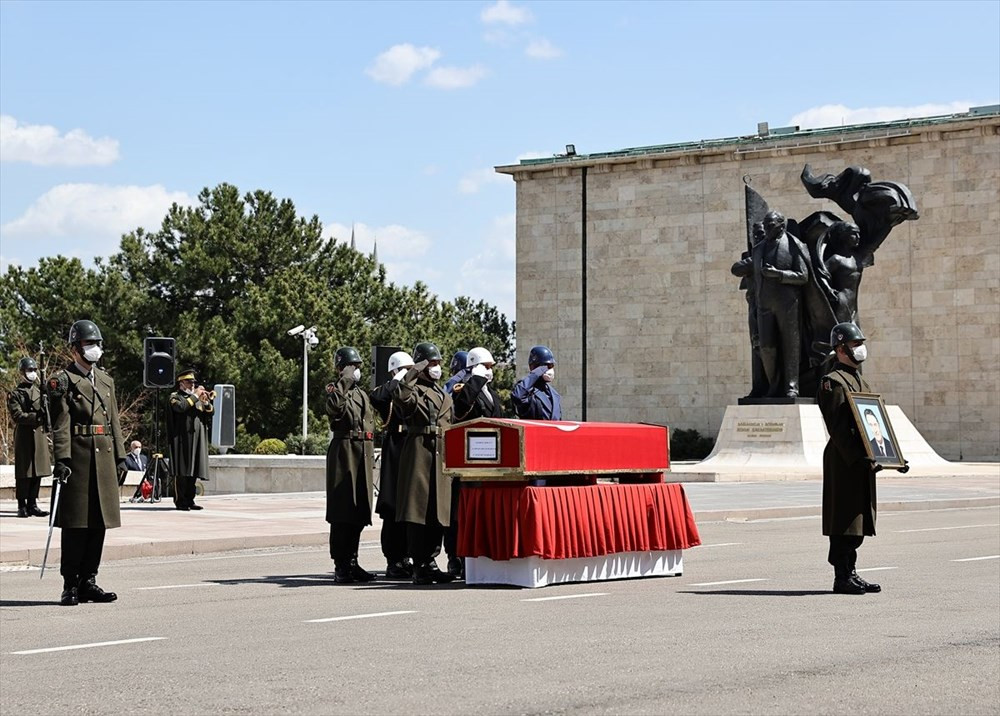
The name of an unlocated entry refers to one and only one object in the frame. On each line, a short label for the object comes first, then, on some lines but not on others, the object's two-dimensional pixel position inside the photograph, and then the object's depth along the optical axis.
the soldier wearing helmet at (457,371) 14.65
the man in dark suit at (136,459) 34.03
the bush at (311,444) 46.03
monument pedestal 37.69
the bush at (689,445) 53.97
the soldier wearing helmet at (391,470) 14.07
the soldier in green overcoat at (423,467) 13.91
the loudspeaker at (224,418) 41.19
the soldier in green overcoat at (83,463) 12.17
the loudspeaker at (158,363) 26.42
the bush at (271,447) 47.38
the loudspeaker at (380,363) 25.78
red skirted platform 13.14
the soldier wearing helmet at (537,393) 14.40
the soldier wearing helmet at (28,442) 22.34
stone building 52.84
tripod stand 27.05
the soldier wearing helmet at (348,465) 14.18
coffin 13.12
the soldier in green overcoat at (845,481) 12.43
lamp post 53.20
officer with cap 25.16
